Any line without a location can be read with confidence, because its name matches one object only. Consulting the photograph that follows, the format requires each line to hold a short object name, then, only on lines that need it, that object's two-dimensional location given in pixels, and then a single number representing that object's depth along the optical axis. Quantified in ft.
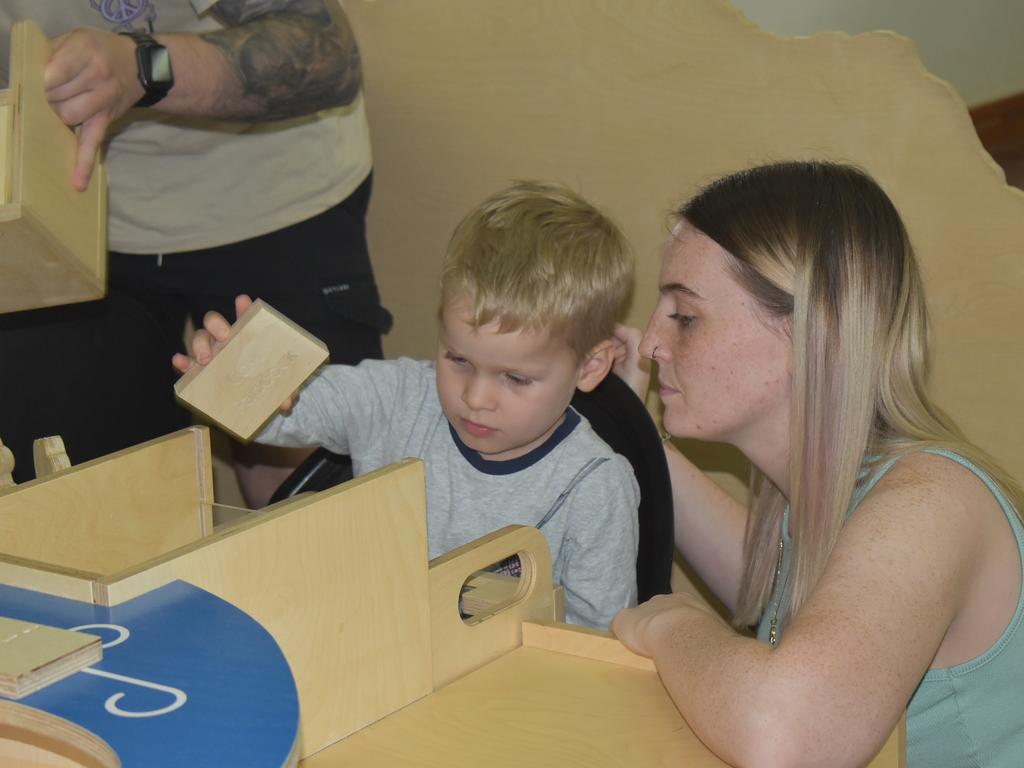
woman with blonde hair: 6.08
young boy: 7.41
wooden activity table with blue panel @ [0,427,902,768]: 5.81
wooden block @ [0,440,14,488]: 6.49
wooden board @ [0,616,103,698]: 5.49
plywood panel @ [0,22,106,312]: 6.97
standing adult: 7.90
